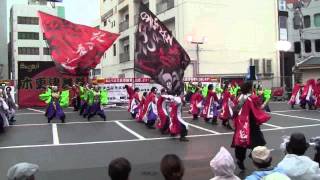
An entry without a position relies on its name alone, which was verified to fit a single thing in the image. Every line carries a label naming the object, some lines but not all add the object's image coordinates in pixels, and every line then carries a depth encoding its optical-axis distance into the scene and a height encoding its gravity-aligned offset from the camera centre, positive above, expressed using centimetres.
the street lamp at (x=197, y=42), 3901 +349
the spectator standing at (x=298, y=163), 484 -79
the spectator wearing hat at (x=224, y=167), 476 -79
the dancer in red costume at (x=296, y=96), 2534 -59
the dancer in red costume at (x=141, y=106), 1925 -77
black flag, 1138 +76
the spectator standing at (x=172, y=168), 413 -69
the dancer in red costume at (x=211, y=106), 1898 -78
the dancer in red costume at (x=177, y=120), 1442 -100
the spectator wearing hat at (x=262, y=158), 523 -78
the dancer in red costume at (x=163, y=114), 1585 -89
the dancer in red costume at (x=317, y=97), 2417 -63
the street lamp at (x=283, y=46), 4322 +338
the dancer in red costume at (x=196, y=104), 2046 -75
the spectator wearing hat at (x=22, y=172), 407 -69
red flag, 2152 +202
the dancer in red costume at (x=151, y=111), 1769 -87
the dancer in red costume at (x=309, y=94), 2425 -48
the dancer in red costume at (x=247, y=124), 973 -77
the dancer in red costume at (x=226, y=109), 1783 -85
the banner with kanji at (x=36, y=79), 2914 +53
